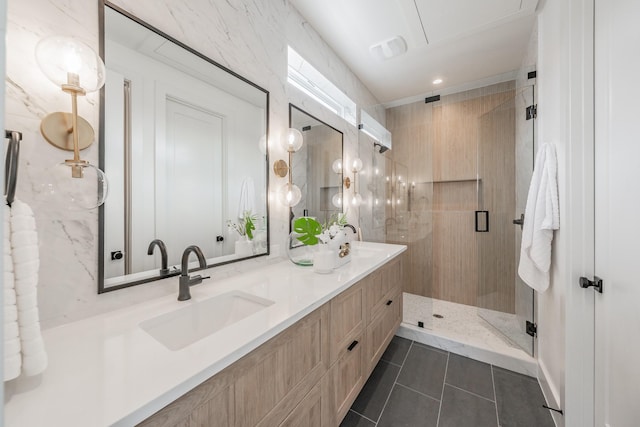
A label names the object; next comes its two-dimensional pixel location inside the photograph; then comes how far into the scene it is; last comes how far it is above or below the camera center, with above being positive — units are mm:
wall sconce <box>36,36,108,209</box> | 750 +308
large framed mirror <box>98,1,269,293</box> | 946 +277
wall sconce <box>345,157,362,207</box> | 2643 +367
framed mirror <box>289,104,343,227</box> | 1901 +397
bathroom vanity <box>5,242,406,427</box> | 525 -403
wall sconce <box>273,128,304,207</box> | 1704 +301
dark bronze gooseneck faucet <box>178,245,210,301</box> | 1056 -308
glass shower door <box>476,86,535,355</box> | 2152 +24
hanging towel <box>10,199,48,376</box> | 539 -178
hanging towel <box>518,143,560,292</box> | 1436 -50
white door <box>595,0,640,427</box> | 891 +7
